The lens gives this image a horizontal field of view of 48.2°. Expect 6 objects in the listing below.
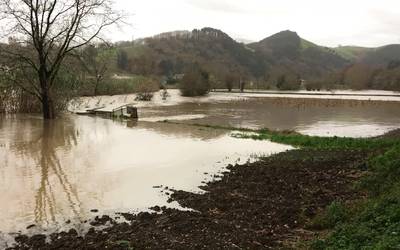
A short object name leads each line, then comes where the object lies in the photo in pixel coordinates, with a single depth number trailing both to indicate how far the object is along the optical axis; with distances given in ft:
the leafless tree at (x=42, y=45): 96.12
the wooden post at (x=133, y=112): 115.93
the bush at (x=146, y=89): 225.97
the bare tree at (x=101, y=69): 234.99
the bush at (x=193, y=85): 262.47
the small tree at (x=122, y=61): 489.67
